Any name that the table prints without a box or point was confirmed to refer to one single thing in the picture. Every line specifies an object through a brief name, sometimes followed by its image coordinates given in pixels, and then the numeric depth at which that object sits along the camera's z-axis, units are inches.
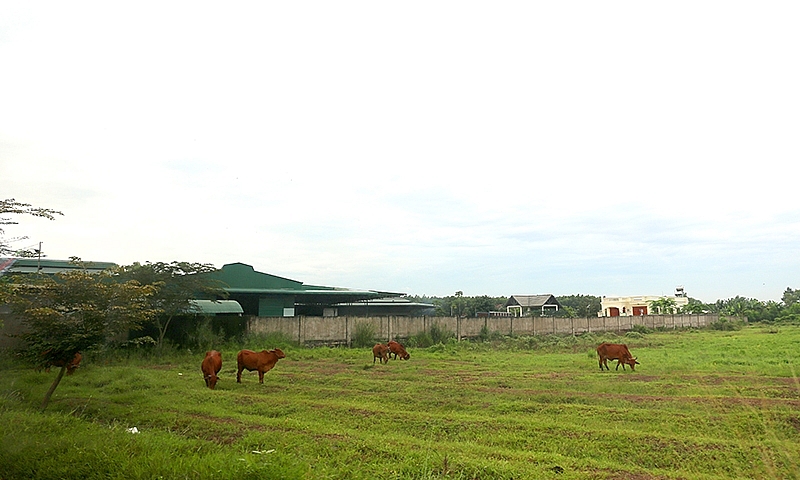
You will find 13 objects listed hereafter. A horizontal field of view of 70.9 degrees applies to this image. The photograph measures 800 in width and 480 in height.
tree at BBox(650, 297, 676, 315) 2687.0
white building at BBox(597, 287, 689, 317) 2900.3
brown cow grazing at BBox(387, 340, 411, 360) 858.8
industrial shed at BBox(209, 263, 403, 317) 1398.9
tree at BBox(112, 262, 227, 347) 903.1
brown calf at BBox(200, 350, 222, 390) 545.6
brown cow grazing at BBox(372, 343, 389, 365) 815.1
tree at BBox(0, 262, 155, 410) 429.7
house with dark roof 3125.0
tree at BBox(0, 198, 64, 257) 370.6
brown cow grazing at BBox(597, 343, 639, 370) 684.1
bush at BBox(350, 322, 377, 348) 1146.0
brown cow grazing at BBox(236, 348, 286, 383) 581.9
